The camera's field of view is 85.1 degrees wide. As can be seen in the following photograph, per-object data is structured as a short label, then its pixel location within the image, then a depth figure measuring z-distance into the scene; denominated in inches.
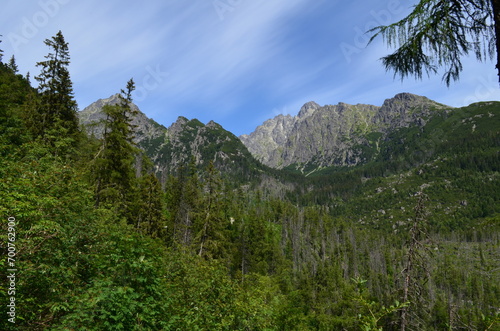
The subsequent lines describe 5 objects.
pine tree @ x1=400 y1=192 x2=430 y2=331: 564.1
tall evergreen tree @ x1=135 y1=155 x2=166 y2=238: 1473.3
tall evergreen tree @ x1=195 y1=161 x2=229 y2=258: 1295.5
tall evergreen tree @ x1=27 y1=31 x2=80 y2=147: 1159.6
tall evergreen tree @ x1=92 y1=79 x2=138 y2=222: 856.9
